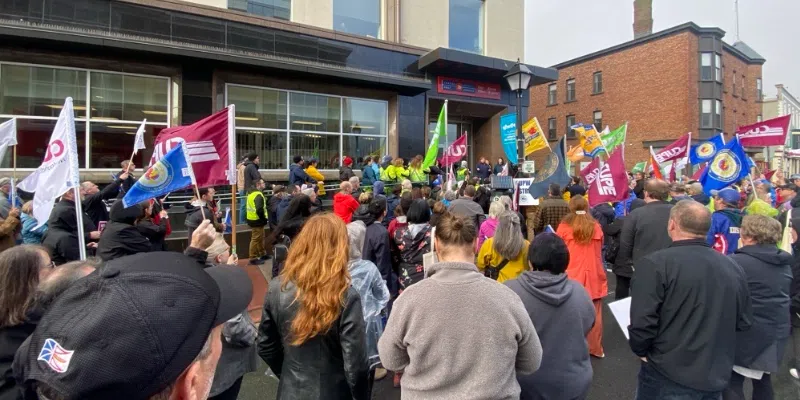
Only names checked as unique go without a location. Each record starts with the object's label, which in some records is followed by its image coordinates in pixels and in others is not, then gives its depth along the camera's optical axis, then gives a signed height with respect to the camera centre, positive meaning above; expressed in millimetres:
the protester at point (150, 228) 4668 -357
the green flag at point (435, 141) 10852 +1503
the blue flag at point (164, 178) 4066 +195
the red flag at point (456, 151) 11080 +1305
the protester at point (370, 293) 3250 -747
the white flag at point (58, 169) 4520 +300
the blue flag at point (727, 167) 7410 +623
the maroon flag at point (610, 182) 6703 +308
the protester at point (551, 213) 5793 -174
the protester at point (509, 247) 4164 -468
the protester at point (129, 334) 964 -338
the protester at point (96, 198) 6480 -31
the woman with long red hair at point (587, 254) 4883 -630
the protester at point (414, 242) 5004 -516
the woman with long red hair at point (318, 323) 2430 -736
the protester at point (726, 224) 5070 -272
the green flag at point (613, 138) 13328 +2181
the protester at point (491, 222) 5363 -291
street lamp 9484 +2766
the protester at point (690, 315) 2662 -732
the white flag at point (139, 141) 6906 +942
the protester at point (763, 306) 3219 -819
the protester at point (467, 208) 5965 -122
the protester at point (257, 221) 8992 -509
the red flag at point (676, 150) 10222 +1265
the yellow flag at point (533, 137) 10392 +1627
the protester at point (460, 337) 2012 -679
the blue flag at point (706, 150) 8608 +1146
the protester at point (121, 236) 4172 -408
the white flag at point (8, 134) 6232 +926
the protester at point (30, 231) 5695 -484
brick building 28891 +8603
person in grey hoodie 2641 -812
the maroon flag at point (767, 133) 7777 +1327
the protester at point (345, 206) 6719 -122
